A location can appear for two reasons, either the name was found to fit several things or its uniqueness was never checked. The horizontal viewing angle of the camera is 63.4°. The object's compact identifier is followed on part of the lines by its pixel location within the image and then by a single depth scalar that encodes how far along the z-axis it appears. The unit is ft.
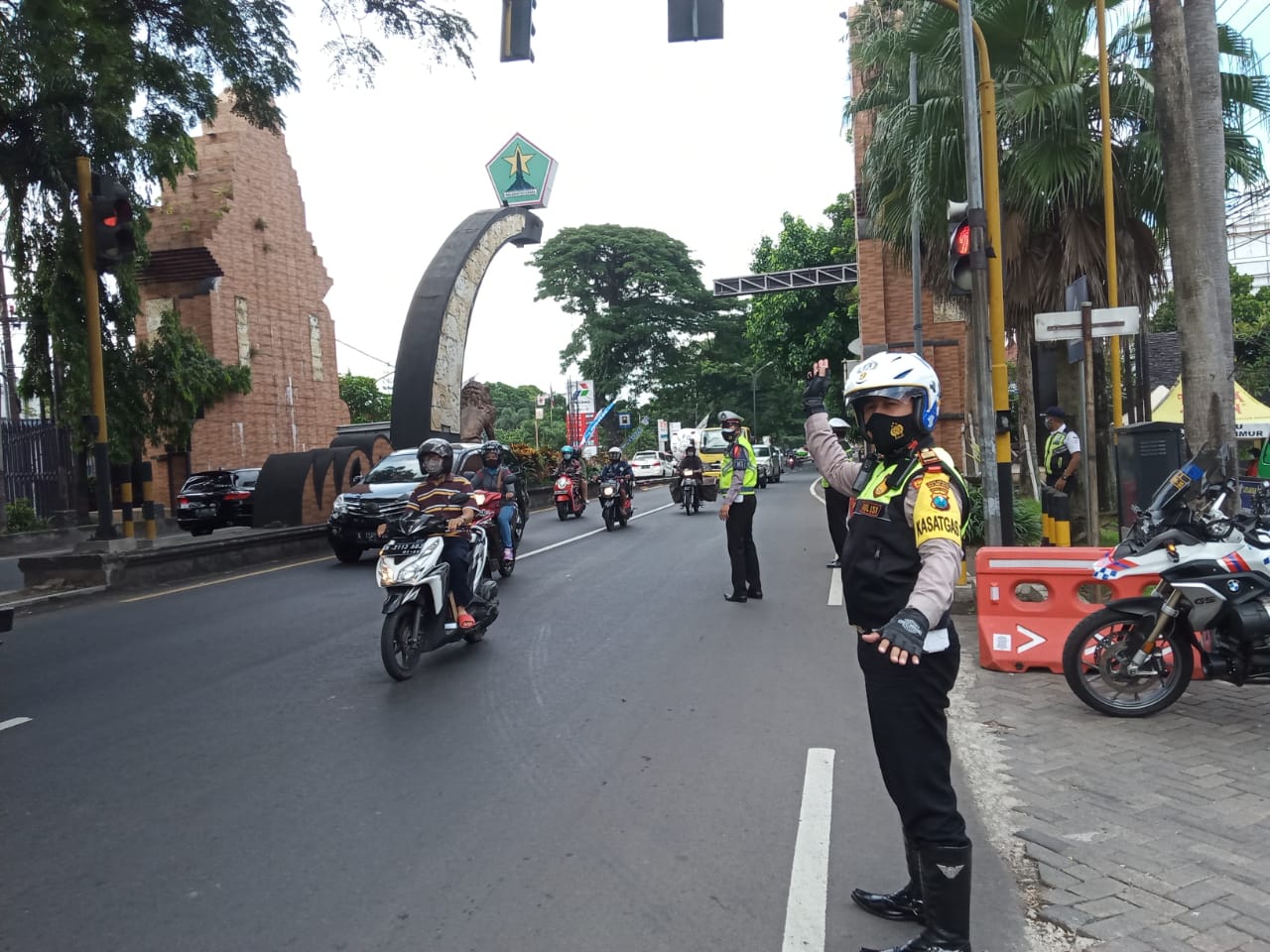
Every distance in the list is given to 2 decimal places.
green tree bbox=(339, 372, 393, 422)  190.80
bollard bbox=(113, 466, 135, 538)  48.52
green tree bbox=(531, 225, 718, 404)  166.40
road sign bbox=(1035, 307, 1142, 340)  29.58
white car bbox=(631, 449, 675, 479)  153.17
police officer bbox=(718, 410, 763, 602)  33.42
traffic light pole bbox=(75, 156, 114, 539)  41.83
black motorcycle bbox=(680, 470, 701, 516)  75.61
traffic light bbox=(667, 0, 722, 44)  27.43
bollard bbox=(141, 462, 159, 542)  47.39
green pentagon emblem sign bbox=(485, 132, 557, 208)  87.20
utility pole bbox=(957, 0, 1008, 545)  30.48
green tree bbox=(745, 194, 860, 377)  138.82
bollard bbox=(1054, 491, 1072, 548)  30.19
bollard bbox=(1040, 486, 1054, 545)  30.89
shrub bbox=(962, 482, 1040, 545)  43.00
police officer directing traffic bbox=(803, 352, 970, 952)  10.05
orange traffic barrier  23.25
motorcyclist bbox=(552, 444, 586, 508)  72.49
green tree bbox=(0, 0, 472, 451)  36.50
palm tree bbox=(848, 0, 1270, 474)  45.70
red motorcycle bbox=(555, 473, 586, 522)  73.15
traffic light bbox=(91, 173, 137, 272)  40.22
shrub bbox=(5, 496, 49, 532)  71.31
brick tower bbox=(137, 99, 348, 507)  99.60
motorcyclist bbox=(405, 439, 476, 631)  25.36
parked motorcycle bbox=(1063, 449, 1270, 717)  18.04
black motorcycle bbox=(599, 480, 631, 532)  63.62
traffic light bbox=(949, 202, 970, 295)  31.35
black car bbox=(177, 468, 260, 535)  70.95
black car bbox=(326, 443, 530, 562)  47.57
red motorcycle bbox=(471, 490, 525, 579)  40.96
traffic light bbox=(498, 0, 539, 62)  29.37
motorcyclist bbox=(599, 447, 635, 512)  64.54
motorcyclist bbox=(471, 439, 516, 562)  41.45
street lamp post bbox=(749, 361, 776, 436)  199.00
